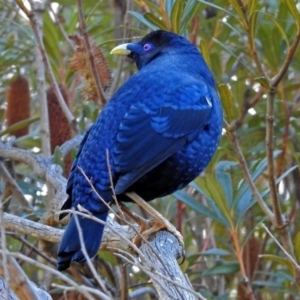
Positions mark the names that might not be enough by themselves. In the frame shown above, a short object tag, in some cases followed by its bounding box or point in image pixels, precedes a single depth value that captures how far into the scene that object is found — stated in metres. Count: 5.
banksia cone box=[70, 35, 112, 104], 6.71
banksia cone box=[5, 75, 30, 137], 8.11
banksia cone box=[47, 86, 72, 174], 7.66
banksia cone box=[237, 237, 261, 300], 7.94
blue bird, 5.45
